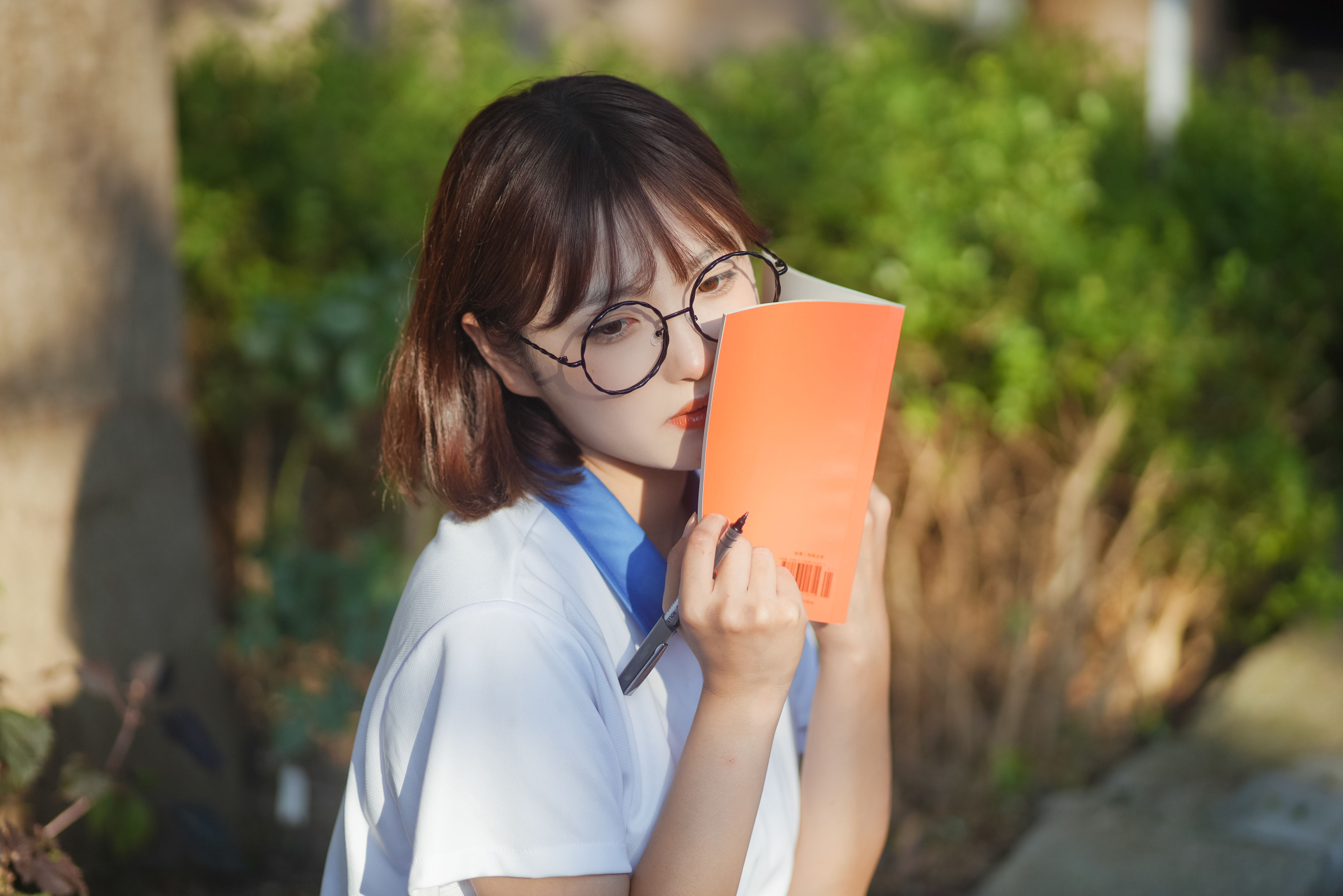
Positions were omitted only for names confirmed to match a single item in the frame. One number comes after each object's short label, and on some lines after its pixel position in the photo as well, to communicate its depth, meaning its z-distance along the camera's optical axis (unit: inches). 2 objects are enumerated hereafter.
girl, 41.3
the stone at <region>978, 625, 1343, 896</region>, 93.9
